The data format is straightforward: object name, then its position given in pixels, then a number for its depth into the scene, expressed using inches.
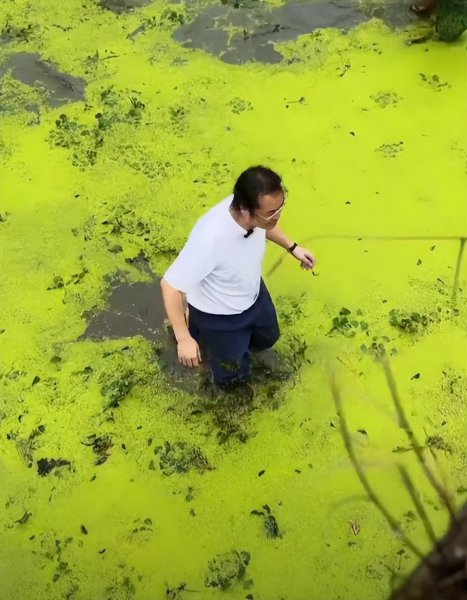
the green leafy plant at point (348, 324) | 111.0
